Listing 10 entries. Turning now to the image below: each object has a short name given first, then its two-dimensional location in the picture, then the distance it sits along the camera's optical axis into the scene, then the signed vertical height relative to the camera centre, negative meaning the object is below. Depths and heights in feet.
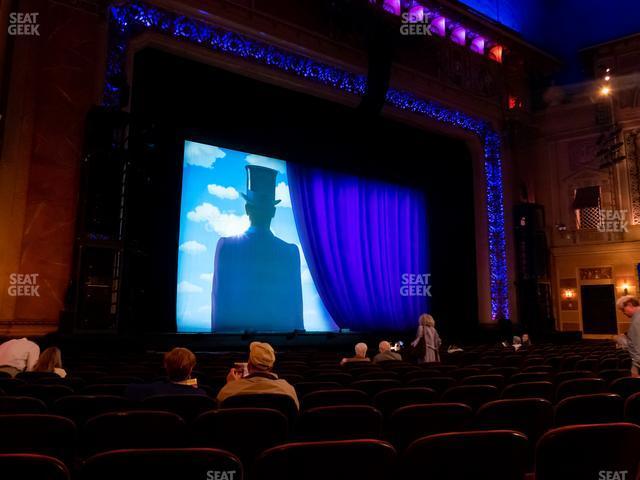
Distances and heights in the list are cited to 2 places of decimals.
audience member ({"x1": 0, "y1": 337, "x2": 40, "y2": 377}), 18.29 -1.18
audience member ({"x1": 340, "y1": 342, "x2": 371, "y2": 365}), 23.90 -1.40
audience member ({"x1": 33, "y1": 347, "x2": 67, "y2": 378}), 17.35 -1.36
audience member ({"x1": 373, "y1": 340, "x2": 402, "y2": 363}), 24.02 -1.48
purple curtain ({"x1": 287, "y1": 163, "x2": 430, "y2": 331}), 50.34 +7.55
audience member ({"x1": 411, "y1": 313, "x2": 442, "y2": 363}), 27.12 -0.92
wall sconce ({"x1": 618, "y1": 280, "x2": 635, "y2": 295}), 59.31 +3.84
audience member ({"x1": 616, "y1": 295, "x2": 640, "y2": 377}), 16.15 -0.20
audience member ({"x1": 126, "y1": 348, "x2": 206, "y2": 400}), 11.59 -1.37
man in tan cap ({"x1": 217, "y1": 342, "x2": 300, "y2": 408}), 11.44 -1.28
